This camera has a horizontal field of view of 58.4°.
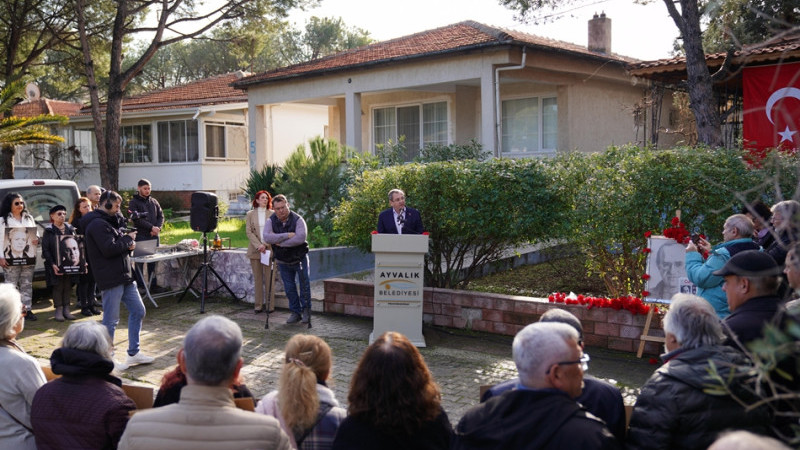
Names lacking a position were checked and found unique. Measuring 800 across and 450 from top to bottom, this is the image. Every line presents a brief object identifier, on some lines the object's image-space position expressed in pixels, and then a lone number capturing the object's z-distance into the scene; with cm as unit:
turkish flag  1340
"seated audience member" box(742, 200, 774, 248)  633
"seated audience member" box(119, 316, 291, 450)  287
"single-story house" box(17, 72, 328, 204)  2533
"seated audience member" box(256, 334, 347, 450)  338
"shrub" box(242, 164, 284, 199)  1772
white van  1134
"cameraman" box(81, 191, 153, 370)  755
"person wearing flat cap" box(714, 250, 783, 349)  391
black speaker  1090
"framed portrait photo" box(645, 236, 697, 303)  739
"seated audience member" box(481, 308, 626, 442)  333
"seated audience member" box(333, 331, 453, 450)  312
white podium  834
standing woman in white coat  1022
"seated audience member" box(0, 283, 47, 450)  390
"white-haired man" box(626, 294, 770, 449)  302
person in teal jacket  567
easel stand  710
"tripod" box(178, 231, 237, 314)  1045
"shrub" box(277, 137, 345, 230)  1421
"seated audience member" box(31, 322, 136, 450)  359
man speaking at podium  863
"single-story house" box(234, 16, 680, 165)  1619
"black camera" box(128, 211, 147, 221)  1120
